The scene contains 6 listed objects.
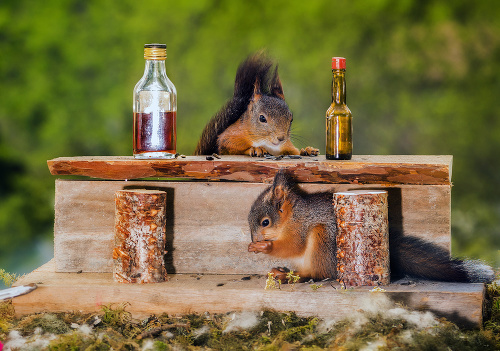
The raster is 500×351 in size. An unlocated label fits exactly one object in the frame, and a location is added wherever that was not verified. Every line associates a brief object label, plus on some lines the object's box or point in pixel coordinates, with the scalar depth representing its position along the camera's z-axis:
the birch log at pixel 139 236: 5.56
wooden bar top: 5.66
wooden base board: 5.18
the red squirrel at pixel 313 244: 5.61
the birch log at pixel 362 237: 5.31
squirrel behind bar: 6.48
